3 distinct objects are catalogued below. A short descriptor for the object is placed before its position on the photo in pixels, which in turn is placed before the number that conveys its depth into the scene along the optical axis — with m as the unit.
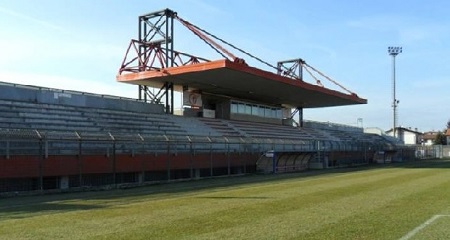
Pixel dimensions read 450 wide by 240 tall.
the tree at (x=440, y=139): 127.94
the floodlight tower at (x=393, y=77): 81.19
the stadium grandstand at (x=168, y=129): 22.19
